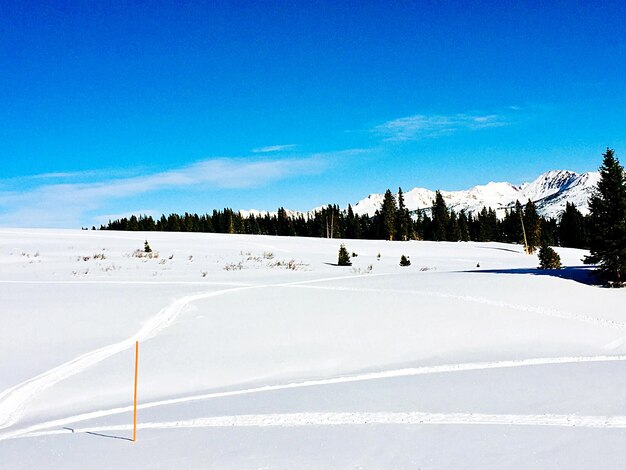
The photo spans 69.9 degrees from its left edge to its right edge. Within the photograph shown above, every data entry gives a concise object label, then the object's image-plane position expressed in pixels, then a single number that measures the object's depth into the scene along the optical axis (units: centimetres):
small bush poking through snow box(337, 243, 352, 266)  3475
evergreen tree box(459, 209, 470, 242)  10728
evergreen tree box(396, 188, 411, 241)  9312
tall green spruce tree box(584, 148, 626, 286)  2217
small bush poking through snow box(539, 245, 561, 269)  3184
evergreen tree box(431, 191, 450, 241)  10112
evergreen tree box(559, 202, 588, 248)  9750
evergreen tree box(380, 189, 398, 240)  8960
